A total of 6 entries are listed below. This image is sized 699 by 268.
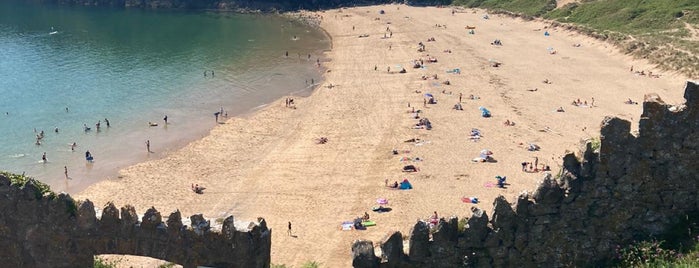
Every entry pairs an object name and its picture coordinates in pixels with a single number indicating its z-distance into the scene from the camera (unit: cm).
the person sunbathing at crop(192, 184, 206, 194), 4634
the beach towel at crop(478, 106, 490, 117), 6128
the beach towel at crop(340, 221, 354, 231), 3862
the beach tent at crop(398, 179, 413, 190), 4488
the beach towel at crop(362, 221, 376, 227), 3919
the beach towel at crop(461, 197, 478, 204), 4194
